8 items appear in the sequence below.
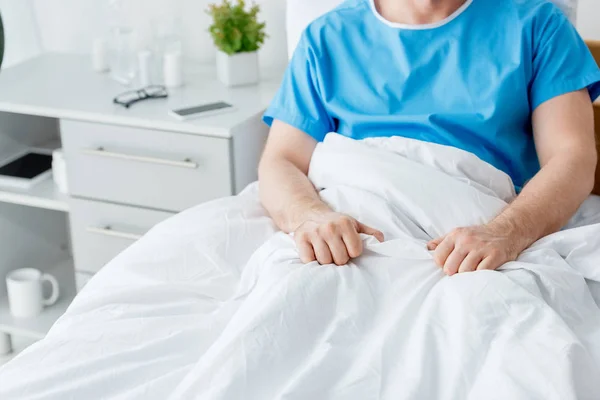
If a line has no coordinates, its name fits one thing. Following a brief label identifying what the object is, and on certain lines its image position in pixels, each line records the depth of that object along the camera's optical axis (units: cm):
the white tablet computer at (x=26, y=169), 230
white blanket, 106
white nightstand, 202
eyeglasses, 212
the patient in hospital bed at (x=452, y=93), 163
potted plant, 221
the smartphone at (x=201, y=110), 203
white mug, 236
